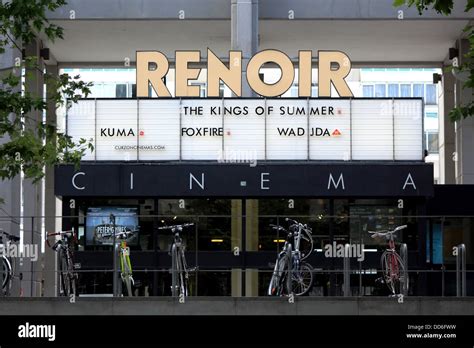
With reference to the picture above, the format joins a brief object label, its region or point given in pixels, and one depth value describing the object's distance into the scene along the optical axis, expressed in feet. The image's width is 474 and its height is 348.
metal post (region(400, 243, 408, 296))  62.80
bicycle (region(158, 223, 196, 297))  62.69
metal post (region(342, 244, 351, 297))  62.59
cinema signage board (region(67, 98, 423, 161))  82.48
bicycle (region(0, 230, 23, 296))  62.64
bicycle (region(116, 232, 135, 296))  64.64
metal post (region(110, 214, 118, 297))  61.77
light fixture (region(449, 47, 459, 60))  113.50
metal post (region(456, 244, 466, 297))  62.34
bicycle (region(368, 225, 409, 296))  63.36
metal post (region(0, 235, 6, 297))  61.72
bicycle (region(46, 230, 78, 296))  63.62
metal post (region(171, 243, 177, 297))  61.77
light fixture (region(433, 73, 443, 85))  122.21
